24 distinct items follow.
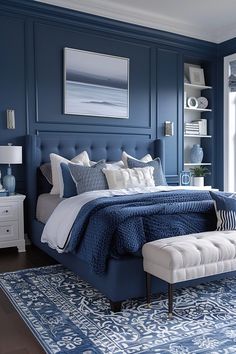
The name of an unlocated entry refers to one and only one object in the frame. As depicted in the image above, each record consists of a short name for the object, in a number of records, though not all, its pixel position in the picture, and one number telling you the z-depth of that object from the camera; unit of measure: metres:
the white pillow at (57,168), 4.08
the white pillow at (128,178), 3.88
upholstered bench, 2.35
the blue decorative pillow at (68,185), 3.86
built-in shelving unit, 5.95
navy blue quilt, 2.51
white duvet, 3.00
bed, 2.47
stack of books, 5.89
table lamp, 3.98
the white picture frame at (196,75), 5.96
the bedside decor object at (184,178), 5.66
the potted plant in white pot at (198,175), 5.79
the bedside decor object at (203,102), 6.05
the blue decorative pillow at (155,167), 4.46
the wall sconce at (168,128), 5.55
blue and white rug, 2.04
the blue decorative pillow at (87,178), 3.77
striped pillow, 2.95
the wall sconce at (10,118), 4.25
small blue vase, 5.89
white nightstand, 3.97
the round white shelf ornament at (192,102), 5.90
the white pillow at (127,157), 4.67
